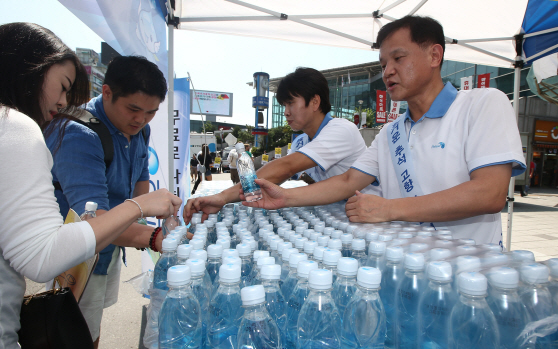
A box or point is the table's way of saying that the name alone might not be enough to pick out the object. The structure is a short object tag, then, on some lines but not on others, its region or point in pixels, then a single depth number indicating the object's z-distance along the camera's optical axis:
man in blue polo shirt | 1.54
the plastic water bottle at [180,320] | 0.83
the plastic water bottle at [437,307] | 0.80
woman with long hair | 0.84
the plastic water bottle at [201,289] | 0.87
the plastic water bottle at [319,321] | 0.77
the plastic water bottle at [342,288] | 0.84
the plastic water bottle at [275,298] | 0.83
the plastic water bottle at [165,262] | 1.13
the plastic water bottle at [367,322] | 0.79
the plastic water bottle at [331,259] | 0.91
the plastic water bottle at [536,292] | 0.77
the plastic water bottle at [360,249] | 1.09
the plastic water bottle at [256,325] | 0.73
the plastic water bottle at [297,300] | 0.84
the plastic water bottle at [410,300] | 0.86
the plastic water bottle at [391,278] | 0.93
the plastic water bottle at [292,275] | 0.91
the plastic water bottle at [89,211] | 1.33
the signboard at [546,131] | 18.14
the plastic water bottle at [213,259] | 1.04
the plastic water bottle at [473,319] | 0.73
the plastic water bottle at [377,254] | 1.03
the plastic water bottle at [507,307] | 0.75
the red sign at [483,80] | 8.85
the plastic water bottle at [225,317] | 0.85
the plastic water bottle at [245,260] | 1.05
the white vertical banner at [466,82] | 9.19
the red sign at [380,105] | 17.44
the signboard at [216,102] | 44.50
